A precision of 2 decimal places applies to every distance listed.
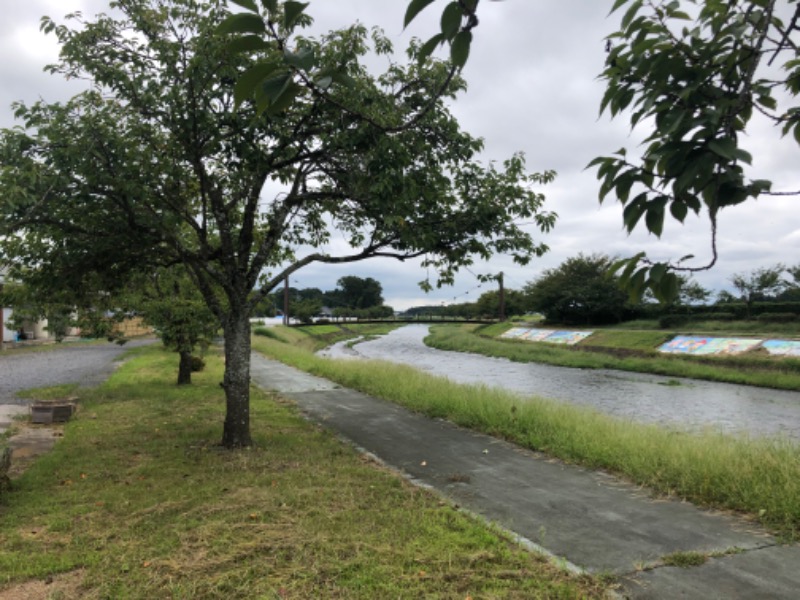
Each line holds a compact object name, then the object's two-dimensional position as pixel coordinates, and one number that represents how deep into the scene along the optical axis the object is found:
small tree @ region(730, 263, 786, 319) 37.34
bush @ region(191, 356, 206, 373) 17.39
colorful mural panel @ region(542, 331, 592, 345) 41.72
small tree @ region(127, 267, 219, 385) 12.59
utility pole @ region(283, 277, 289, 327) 59.69
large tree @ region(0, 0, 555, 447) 6.16
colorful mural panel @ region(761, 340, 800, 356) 25.34
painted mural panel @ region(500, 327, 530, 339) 50.44
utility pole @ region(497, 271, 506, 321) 69.12
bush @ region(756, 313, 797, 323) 31.23
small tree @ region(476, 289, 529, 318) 77.95
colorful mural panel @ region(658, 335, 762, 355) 27.97
